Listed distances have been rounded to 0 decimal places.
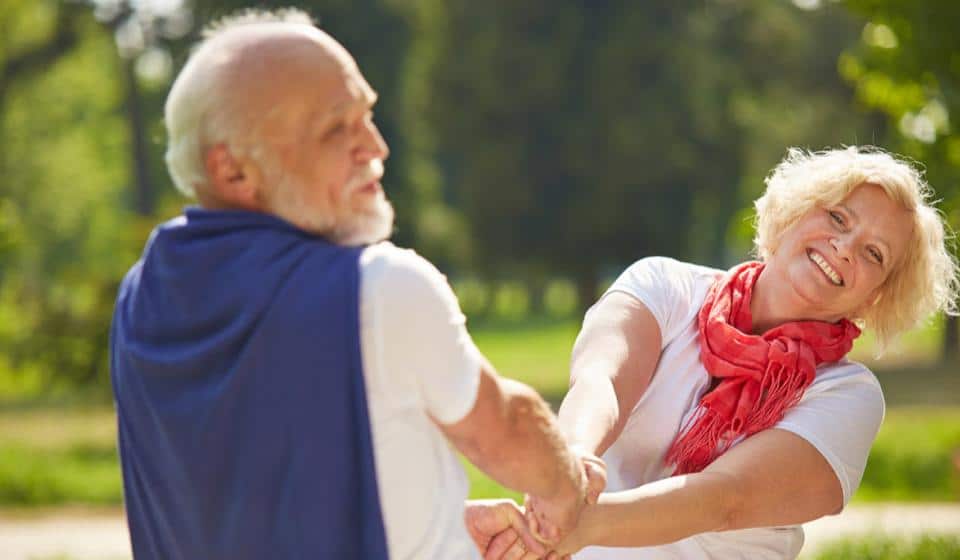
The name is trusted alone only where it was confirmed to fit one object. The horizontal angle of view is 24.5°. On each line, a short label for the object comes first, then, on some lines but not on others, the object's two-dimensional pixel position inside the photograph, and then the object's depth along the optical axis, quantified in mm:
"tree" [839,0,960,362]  11979
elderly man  3452
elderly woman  5126
